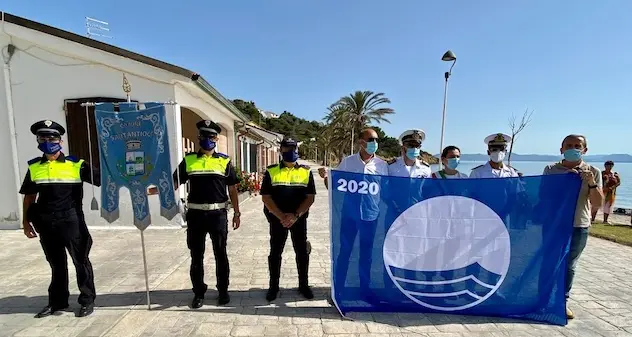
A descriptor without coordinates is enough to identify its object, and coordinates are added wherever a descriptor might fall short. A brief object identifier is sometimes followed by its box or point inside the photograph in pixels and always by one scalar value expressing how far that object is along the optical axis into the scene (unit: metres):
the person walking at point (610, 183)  9.75
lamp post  11.19
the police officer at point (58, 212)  3.19
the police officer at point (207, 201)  3.48
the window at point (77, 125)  6.72
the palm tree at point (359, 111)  27.62
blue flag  3.22
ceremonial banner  3.42
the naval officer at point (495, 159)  3.64
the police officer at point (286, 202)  3.63
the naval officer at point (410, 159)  3.72
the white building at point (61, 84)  6.55
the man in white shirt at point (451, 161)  3.79
